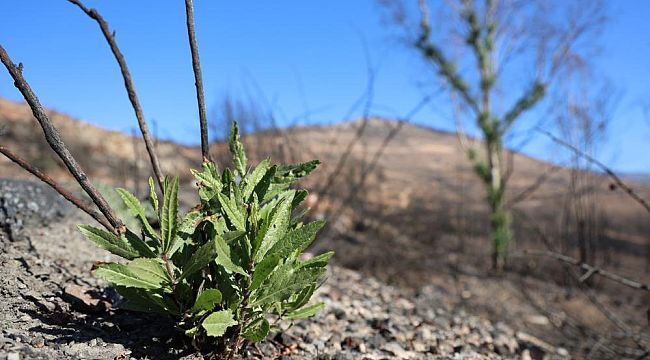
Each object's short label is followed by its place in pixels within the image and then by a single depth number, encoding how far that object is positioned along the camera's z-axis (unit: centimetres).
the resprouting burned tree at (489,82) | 779
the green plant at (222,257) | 155
